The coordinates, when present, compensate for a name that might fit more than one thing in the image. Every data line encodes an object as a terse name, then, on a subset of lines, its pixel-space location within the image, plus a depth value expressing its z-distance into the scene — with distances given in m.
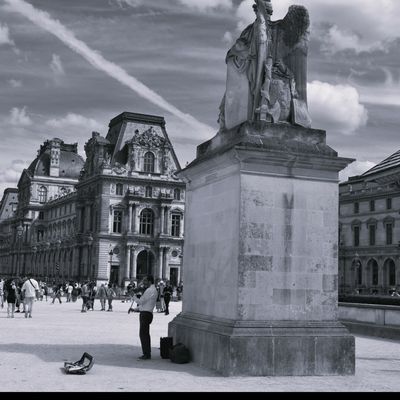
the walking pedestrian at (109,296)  36.31
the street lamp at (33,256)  126.70
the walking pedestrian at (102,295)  36.50
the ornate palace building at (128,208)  89.62
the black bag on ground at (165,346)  12.41
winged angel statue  12.01
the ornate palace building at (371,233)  80.69
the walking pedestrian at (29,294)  26.62
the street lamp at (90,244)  91.12
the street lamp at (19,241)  133.00
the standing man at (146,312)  12.21
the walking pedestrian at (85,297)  33.40
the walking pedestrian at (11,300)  26.78
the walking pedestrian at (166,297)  31.90
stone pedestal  10.72
